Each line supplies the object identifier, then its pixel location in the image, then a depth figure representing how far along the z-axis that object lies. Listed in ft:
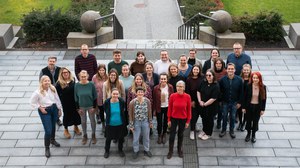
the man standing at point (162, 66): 33.65
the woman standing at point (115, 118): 29.35
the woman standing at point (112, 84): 30.60
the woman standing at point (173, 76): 31.40
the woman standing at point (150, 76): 31.58
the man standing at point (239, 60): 34.22
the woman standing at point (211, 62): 33.32
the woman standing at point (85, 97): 30.73
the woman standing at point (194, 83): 31.38
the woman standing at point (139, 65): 33.17
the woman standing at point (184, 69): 32.63
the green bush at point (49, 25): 51.93
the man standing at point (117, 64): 33.49
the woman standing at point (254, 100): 30.77
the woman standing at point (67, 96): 31.24
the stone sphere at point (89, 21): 49.07
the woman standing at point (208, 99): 31.09
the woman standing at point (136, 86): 29.94
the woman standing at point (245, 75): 31.58
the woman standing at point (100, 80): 31.73
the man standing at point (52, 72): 32.95
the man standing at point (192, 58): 34.06
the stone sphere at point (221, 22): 48.86
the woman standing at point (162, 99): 30.66
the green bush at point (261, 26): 51.26
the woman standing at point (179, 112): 29.45
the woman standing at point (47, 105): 30.01
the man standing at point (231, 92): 31.45
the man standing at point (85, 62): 34.71
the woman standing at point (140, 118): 29.50
